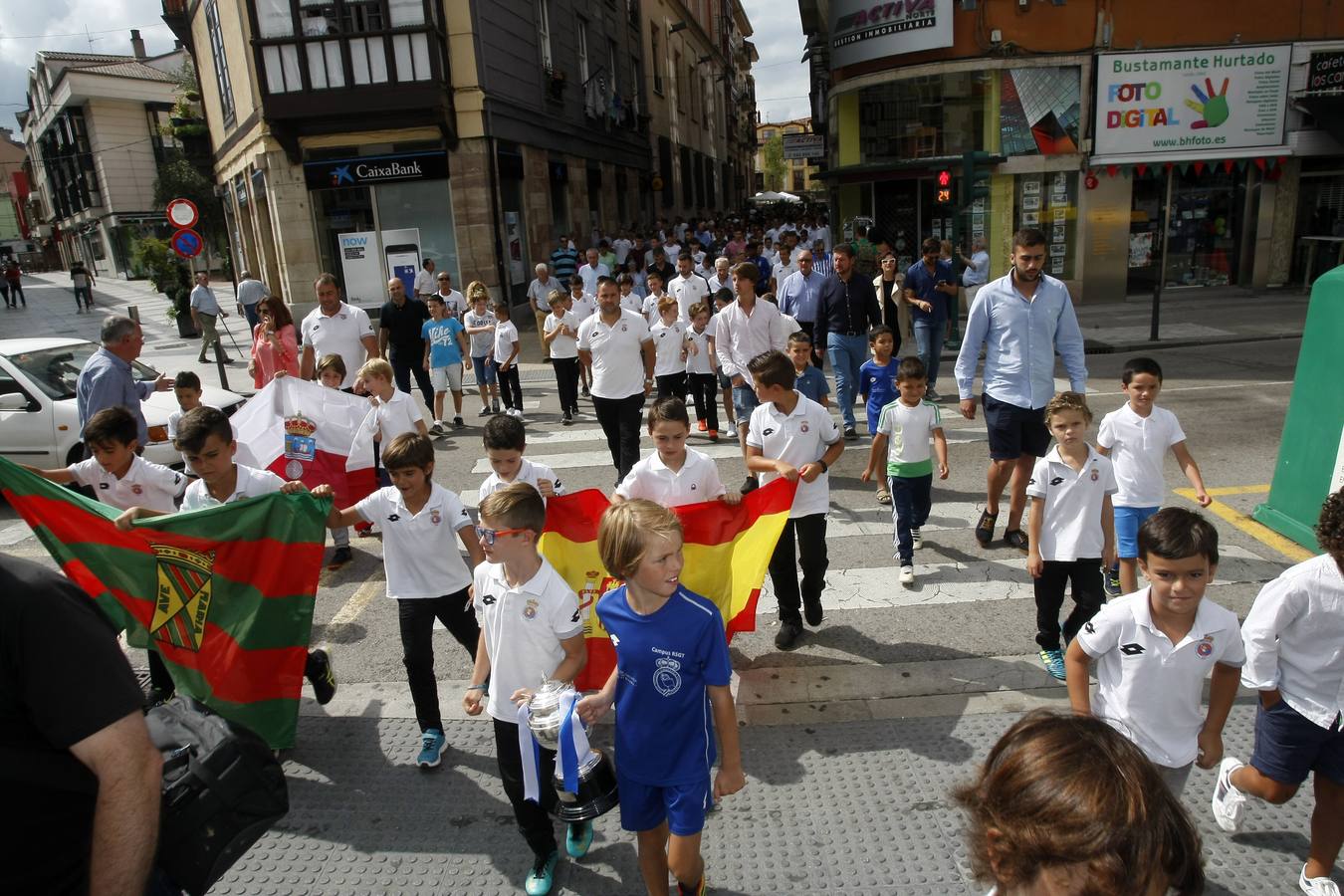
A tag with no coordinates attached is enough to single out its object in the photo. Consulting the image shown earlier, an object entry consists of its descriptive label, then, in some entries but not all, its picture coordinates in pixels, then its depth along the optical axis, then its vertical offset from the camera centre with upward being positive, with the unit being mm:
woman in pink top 9164 -755
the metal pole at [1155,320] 14270 -1840
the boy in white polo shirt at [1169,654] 2975 -1501
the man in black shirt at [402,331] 11070 -894
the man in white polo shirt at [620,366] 8164 -1114
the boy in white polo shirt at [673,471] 4535 -1192
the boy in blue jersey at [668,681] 2906 -1434
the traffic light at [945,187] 15055 +573
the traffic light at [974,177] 14625 +696
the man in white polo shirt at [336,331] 9453 -721
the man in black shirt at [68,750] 1833 -975
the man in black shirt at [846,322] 9383 -973
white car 9070 -1400
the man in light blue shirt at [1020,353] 6309 -957
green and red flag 4211 -1452
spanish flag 4633 -1591
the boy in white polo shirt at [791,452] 5121 -1265
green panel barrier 5965 -1545
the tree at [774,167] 116112 +8761
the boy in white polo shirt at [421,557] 4199 -1395
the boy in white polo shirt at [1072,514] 4480 -1491
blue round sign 13781 +440
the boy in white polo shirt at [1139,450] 5172 -1385
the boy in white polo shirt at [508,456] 4645 -1050
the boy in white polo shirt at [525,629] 3312 -1395
